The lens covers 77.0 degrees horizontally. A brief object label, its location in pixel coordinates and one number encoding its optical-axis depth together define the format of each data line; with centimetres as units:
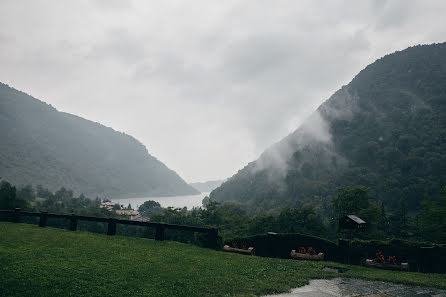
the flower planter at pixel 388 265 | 1138
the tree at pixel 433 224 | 5393
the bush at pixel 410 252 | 1169
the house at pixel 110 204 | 17400
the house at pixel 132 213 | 14377
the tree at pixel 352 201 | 6291
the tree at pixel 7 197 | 6188
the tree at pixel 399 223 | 7193
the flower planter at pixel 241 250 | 1419
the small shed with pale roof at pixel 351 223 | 1405
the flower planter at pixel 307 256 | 1297
